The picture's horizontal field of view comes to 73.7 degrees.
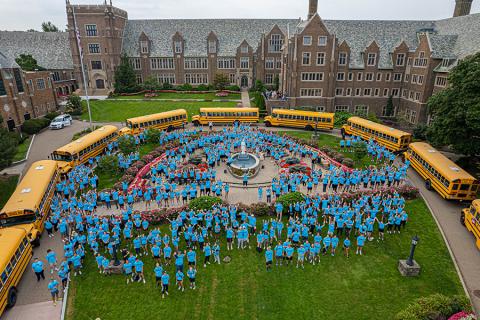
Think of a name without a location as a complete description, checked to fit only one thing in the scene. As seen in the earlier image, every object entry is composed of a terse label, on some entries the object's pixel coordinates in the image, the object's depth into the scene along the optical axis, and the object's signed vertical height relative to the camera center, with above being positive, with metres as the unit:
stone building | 50.66 +1.93
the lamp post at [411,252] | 17.19 -10.10
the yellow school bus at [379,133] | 37.09 -8.32
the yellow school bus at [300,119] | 46.81 -7.93
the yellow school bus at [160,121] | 43.22 -7.85
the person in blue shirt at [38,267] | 17.34 -10.66
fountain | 30.95 -9.67
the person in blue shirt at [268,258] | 18.27 -10.71
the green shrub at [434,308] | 14.23 -10.61
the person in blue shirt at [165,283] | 16.38 -10.93
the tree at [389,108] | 56.88 -7.50
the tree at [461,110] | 27.33 -3.89
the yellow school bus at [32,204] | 20.56 -9.16
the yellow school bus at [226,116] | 49.00 -7.70
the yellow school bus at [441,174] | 25.23 -8.96
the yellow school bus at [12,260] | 15.73 -10.13
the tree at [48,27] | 117.81 +12.76
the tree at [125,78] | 72.19 -3.22
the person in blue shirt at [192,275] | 16.97 -10.76
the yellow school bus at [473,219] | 20.75 -10.04
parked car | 49.31 -8.83
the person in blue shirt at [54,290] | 15.88 -10.95
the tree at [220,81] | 73.06 -3.82
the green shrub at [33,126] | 46.72 -8.89
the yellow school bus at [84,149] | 31.39 -8.63
